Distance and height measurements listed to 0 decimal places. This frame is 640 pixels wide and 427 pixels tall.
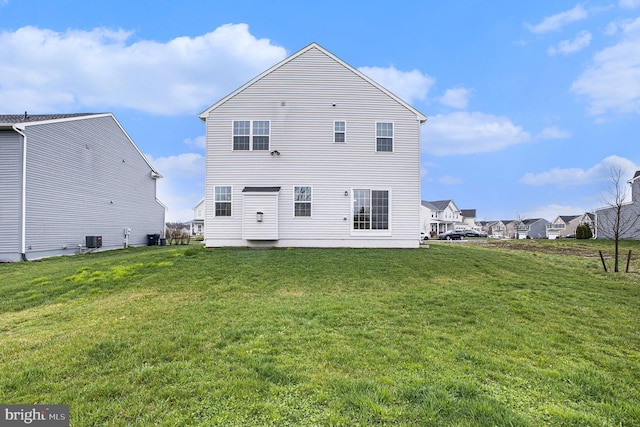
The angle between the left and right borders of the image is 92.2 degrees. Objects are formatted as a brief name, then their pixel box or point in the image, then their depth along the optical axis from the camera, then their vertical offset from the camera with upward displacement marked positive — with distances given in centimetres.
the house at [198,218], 5970 +37
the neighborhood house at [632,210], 2858 +110
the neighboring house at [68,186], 1413 +190
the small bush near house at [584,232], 3416 -116
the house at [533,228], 7244 -157
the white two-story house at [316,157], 1453 +305
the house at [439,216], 6197 +104
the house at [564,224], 5747 -53
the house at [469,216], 8162 +135
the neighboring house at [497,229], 7831 -204
